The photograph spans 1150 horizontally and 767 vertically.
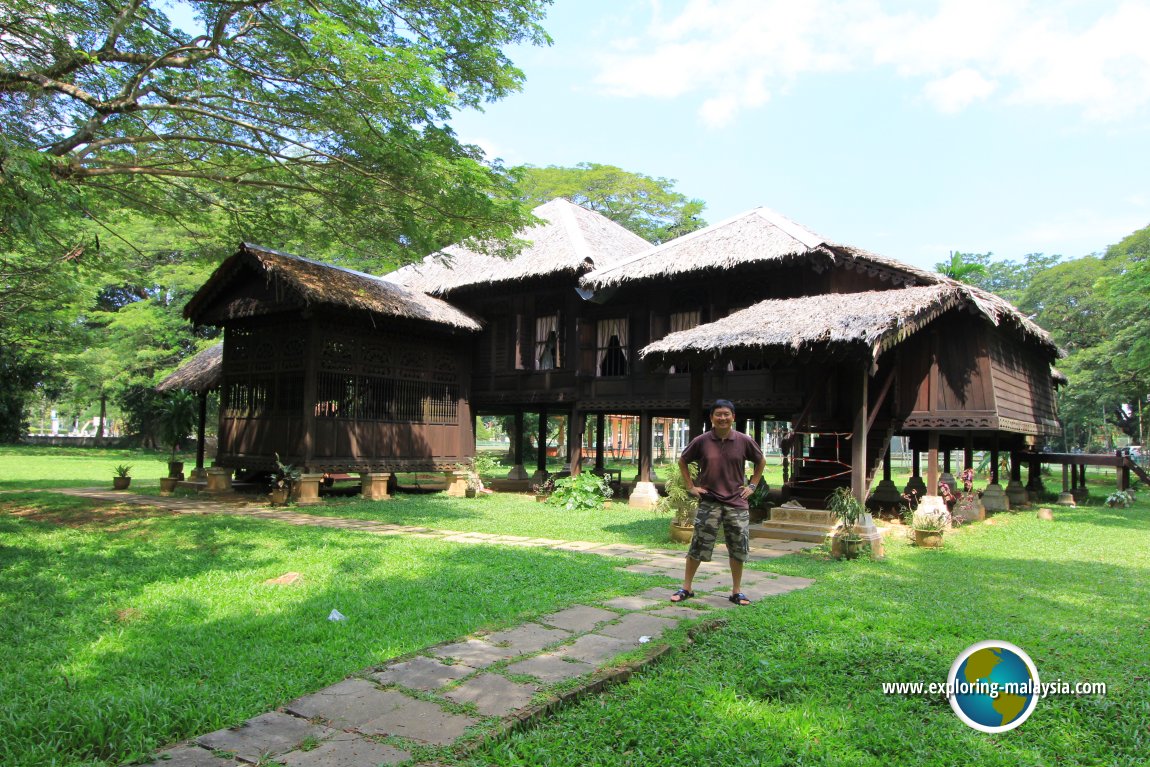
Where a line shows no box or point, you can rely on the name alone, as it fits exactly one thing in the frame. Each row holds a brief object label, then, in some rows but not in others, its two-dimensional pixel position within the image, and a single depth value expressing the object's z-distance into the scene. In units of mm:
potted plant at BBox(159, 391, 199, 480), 18062
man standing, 5738
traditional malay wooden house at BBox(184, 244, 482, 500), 13539
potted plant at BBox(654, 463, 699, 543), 9035
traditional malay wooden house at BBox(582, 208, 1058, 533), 9328
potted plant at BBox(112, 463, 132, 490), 15328
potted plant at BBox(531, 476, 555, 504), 15640
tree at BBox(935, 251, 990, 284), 17141
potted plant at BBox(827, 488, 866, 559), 8289
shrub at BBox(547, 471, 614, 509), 13820
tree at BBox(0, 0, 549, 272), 8219
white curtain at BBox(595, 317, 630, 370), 15758
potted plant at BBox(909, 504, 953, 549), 9469
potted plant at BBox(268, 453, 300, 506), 13094
